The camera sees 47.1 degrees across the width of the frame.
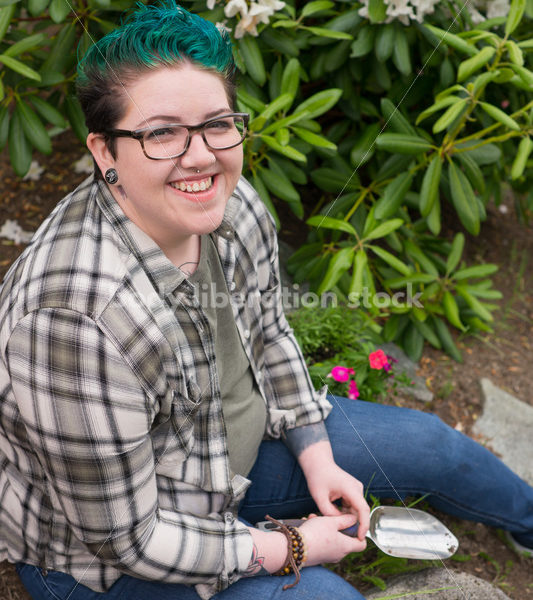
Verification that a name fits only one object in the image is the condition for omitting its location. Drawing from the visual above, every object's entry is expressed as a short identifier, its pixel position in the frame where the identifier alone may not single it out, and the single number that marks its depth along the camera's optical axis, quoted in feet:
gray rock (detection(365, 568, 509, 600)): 5.32
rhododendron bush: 6.77
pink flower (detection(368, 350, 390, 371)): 6.54
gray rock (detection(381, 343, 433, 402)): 7.91
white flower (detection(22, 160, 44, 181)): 8.66
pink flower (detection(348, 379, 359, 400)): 6.45
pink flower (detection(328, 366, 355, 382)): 6.35
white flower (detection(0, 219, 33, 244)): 8.02
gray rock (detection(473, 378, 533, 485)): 7.47
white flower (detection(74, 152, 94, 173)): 8.66
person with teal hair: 3.31
